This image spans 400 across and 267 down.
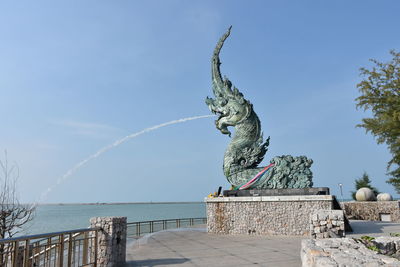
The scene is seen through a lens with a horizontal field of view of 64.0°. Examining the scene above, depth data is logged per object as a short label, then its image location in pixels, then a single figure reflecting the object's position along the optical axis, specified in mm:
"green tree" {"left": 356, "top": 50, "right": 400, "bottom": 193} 19938
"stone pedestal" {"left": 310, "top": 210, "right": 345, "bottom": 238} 11097
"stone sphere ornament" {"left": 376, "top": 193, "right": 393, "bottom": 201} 28172
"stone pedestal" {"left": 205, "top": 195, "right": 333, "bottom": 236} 15883
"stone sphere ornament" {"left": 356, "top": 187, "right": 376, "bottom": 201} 29109
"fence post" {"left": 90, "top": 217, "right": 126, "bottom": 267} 8625
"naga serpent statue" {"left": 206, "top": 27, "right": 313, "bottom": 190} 17828
